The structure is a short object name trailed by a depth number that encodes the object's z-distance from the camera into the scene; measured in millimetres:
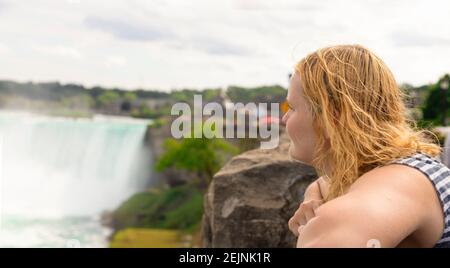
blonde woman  983
